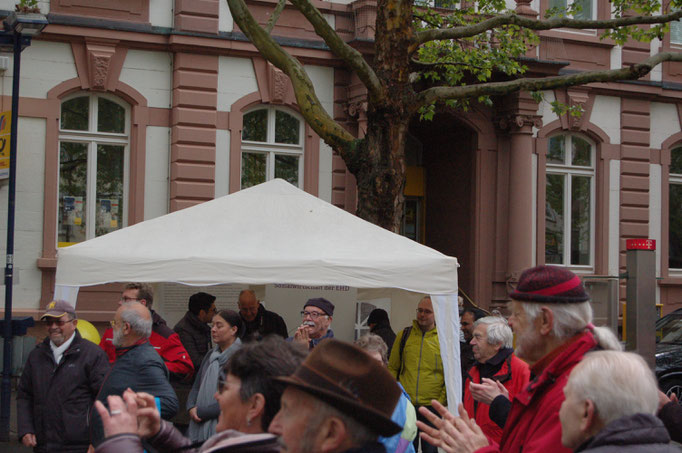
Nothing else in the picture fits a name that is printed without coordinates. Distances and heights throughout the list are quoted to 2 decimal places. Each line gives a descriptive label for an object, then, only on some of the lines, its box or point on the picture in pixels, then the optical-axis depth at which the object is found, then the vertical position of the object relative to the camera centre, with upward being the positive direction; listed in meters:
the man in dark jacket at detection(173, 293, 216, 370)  8.62 -0.84
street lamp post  10.57 +0.83
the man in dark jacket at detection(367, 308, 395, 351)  9.34 -0.86
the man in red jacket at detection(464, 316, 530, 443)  6.38 -0.81
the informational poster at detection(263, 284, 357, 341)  10.92 -0.73
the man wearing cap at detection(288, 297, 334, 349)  7.53 -0.67
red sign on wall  11.02 +0.03
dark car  12.73 -1.55
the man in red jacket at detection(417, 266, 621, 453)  3.32 -0.38
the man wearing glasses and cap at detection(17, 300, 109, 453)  6.64 -1.10
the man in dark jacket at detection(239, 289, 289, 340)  9.17 -0.78
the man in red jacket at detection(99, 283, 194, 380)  7.72 -0.94
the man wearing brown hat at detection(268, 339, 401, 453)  2.45 -0.43
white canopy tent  7.86 -0.12
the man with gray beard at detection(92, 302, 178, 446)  5.91 -0.81
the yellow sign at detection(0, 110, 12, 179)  11.65 +1.14
